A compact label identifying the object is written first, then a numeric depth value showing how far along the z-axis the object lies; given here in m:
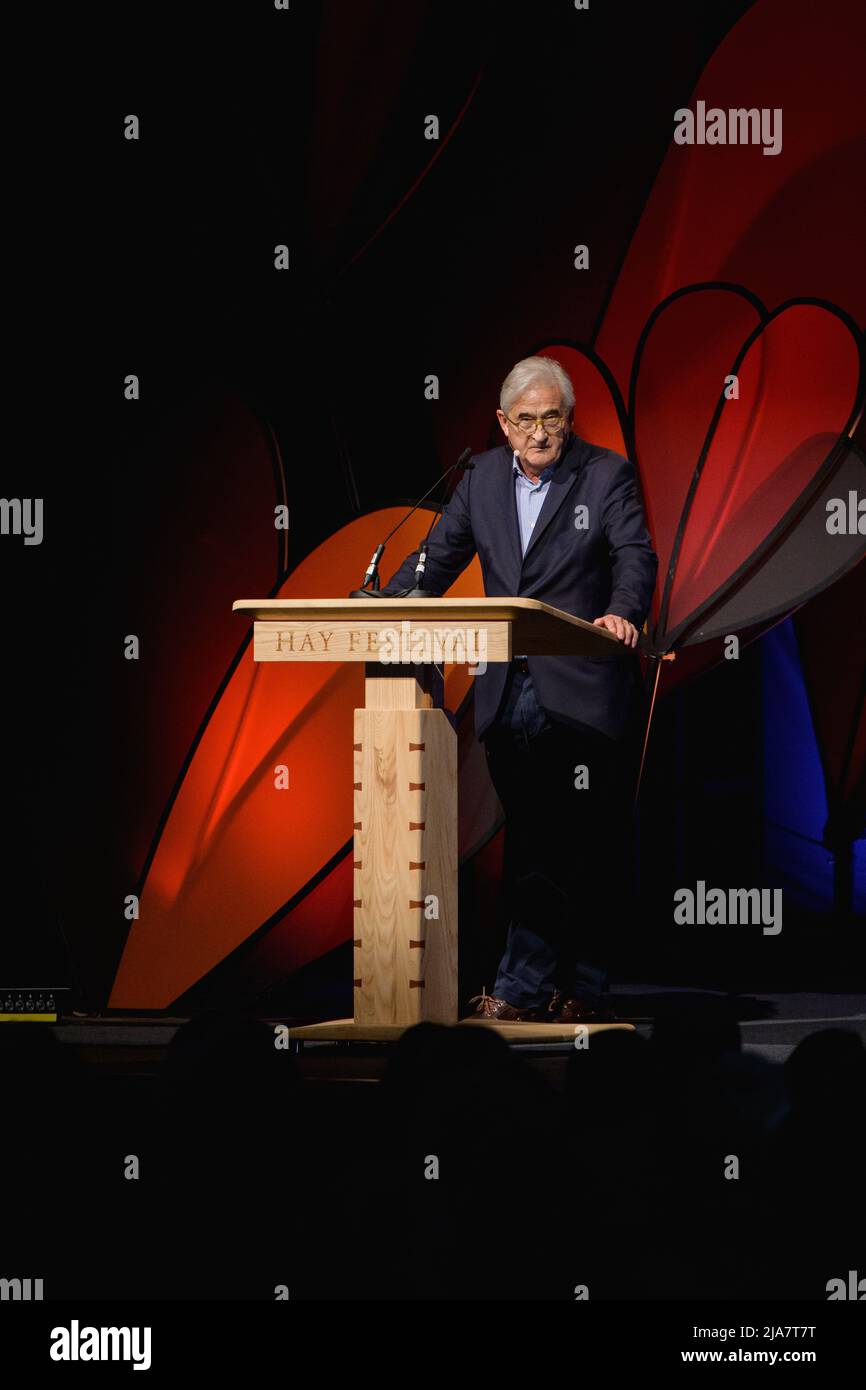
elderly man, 7.01
